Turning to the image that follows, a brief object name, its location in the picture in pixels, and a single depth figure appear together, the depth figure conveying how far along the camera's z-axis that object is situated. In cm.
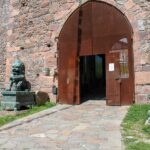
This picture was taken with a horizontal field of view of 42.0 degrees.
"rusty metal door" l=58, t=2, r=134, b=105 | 533
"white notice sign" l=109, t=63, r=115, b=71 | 545
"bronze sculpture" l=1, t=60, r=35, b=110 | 552
